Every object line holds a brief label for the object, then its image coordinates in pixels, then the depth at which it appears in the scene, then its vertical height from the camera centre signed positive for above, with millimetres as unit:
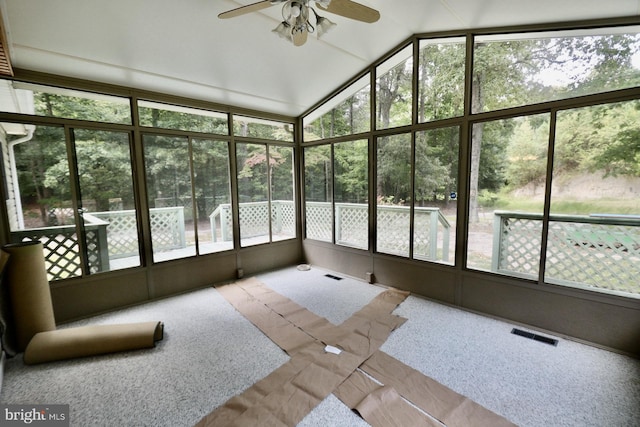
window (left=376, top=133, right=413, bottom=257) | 3752 -142
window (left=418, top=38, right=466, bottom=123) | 3199 +1318
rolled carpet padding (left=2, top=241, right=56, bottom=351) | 2408 -918
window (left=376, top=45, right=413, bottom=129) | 3551 +1331
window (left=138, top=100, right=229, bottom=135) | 3465 +1004
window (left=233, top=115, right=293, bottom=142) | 4324 +1019
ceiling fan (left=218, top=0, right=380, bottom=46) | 1769 +1225
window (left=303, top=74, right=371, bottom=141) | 4031 +1183
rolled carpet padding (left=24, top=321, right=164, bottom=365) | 2299 -1372
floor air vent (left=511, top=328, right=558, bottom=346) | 2510 -1526
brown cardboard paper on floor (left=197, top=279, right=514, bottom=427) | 1711 -1510
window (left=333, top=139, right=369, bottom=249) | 4199 -131
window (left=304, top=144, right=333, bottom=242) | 4695 -114
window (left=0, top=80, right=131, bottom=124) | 2725 +984
